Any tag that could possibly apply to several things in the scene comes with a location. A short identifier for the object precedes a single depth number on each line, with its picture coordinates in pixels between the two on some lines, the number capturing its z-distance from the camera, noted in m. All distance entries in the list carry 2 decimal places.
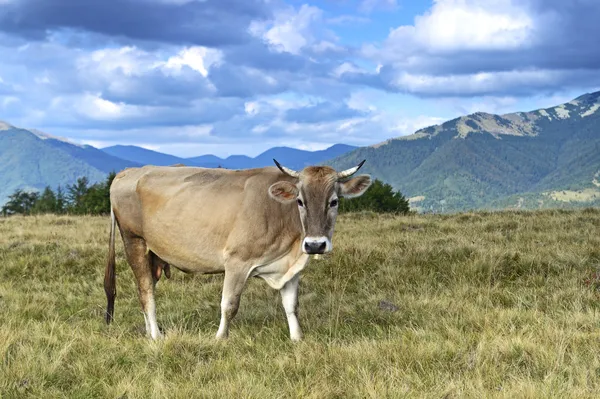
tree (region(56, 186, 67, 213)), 70.28
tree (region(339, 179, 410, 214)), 71.03
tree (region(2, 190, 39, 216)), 94.00
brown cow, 7.82
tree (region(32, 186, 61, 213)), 80.10
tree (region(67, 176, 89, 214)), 94.32
